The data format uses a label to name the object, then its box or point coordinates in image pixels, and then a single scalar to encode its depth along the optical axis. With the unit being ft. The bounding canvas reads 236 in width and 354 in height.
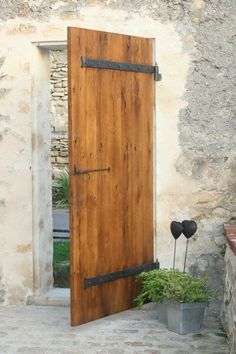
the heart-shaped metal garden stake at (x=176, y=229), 16.02
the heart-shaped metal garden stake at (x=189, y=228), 15.98
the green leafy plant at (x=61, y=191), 36.34
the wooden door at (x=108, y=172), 15.38
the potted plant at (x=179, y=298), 14.94
